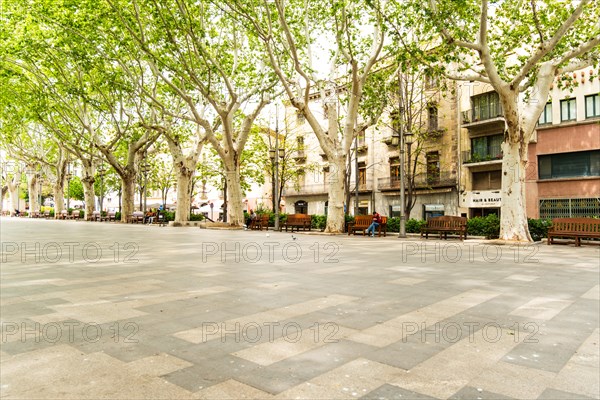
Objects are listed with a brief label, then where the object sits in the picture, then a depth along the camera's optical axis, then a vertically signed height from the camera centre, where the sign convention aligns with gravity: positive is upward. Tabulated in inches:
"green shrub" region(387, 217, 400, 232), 824.3 -28.6
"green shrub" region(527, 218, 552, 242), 617.0 -27.9
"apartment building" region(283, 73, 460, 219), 1156.5 +137.3
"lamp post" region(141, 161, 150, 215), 1200.7 +127.4
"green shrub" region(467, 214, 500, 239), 665.6 -27.5
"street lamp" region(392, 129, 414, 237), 693.3 +49.1
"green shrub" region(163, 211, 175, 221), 1285.7 -10.9
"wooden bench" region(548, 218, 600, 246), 521.7 -26.1
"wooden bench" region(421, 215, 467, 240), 658.8 -26.0
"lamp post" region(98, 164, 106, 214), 1502.2 +145.6
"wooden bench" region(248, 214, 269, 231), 938.7 -23.4
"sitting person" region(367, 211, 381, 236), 729.0 -23.2
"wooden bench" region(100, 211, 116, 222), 1407.5 -13.3
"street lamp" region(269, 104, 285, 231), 905.5 -3.6
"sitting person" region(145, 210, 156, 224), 1260.2 -15.9
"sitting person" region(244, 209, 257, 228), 965.1 -17.1
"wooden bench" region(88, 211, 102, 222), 1462.8 -13.2
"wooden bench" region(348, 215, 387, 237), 744.5 -24.2
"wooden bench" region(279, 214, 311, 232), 883.4 -20.6
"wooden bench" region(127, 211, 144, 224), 1266.0 -15.5
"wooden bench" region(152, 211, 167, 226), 1170.0 -18.2
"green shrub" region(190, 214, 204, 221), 1228.5 -14.2
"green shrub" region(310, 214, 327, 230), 933.8 -22.4
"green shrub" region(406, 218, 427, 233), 785.9 -29.3
